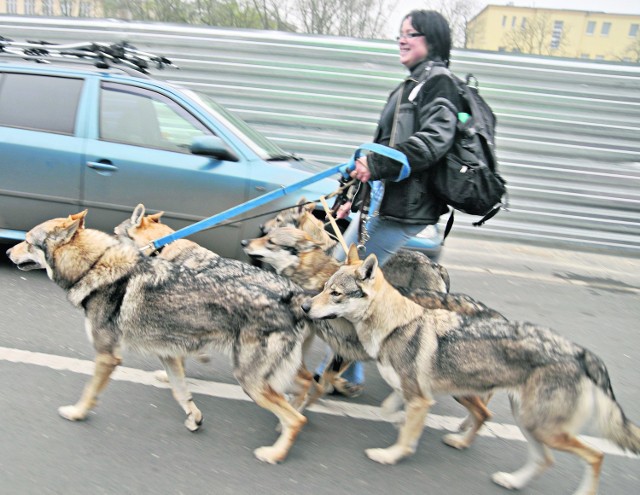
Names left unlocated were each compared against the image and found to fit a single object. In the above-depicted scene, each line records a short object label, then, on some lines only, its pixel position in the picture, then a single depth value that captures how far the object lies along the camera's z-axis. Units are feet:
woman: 10.28
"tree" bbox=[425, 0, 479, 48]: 62.54
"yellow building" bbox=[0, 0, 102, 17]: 55.26
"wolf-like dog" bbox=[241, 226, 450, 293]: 12.48
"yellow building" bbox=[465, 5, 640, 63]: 84.07
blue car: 16.89
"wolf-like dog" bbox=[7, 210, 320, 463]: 9.90
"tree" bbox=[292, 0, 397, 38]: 55.83
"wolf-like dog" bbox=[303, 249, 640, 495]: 8.90
